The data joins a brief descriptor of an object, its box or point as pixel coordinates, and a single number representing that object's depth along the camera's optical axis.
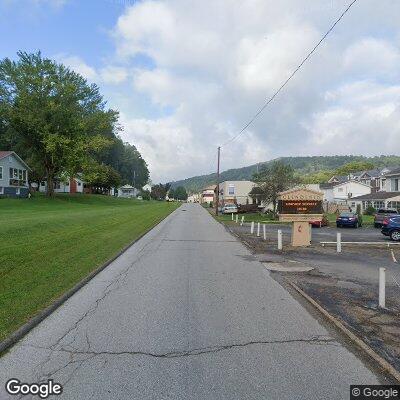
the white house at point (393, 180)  55.87
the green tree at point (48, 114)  57.66
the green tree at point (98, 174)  61.44
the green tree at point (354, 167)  130.25
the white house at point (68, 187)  88.59
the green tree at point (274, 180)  44.12
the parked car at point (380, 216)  34.59
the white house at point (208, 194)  158.75
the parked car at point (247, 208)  59.03
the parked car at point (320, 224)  34.82
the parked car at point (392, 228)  24.30
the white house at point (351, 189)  79.25
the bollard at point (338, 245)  17.99
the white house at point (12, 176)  56.25
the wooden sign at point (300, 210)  20.03
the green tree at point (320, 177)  139.95
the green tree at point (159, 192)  151.29
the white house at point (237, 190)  87.06
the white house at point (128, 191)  134.62
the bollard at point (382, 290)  8.49
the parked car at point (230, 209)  56.50
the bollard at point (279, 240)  18.59
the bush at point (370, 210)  56.08
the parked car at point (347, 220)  34.44
